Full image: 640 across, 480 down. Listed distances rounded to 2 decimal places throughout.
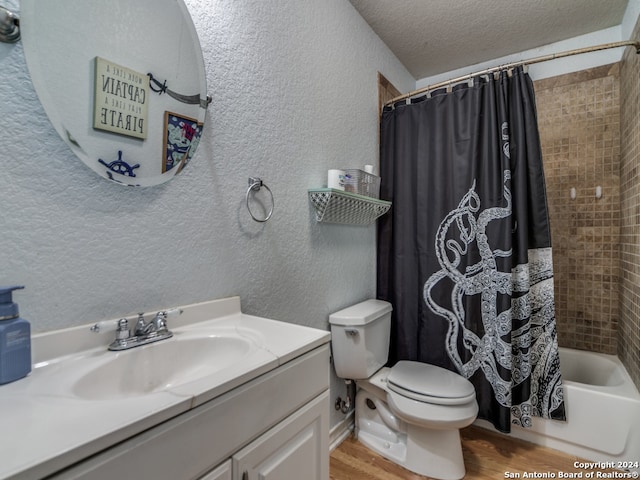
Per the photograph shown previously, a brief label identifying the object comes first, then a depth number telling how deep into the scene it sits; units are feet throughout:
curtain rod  5.00
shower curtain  5.34
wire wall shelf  4.64
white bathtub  4.74
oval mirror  2.31
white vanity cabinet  1.51
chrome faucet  2.53
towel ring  3.81
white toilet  4.51
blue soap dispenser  1.87
